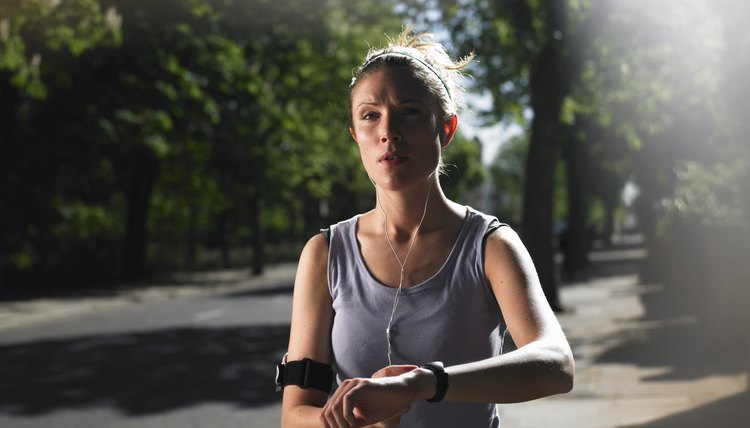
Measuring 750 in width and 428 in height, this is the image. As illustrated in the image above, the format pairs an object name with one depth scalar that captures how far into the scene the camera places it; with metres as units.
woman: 1.86
